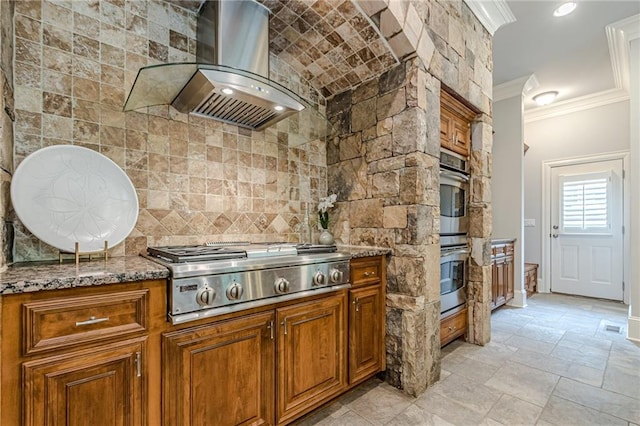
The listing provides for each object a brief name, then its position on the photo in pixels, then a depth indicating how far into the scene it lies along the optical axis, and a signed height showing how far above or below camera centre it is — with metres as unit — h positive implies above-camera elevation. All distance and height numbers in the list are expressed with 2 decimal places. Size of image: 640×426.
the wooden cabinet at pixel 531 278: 4.52 -1.02
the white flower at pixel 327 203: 2.40 +0.09
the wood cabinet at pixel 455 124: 2.47 +0.80
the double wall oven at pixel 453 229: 2.48 -0.14
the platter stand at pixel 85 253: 1.33 -0.19
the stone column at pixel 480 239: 2.73 -0.24
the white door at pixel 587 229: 4.29 -0.25
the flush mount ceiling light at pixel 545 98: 4.41 +1.75
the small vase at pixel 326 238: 2.26 -0.19
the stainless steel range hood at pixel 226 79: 1.43 +0.67
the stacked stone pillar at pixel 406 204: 1.96 +0.07
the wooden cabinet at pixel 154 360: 0.91 -0.57
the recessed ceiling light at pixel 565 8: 2.67 +1.89
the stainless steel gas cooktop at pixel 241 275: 1.16 -0.28
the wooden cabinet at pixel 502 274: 3.54 -0.77
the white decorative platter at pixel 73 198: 1.29 +0.08
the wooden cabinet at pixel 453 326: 2.48 -1.00
